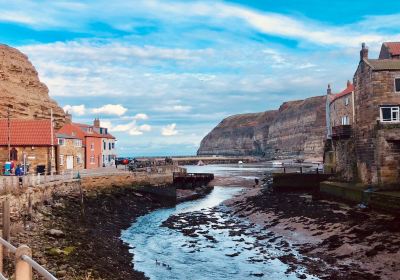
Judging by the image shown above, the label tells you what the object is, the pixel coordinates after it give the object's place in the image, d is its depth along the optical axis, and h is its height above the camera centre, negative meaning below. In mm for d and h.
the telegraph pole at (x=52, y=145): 49044 +1635
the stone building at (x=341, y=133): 47375 +2001
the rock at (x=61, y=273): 16144 -4447
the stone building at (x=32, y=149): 50312 +1383
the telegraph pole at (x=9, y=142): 47469 +2178
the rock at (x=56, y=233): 23669 -4196
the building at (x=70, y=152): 54688 +940
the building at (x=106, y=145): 73375 +2295
